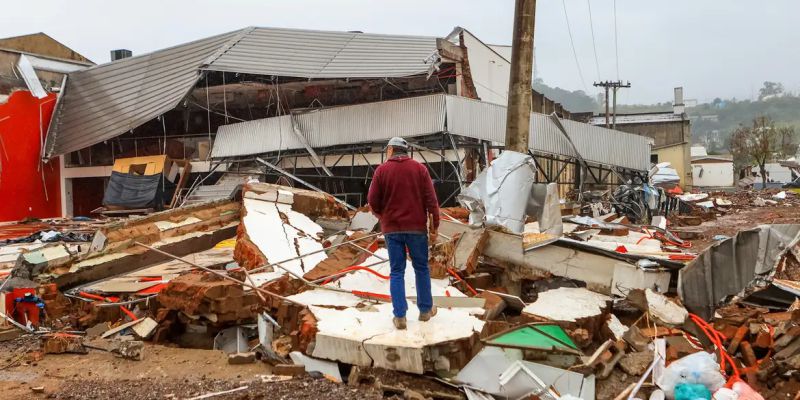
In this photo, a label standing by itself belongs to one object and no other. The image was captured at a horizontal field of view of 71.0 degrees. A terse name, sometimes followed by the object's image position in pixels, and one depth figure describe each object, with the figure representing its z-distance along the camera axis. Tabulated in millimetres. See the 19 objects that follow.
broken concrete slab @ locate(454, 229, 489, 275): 6306
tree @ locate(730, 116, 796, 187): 42500
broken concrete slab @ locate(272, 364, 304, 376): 4191
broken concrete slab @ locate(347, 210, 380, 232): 9086
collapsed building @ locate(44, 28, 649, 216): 14953
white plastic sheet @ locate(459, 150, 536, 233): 8539
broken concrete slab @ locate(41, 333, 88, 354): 4969
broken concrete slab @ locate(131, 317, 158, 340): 5399
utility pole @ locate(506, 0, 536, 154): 9477
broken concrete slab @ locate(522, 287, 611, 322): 5223
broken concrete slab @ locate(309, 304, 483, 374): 4098
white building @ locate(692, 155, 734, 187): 49250
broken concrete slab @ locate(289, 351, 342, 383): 4270
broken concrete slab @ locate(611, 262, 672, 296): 5707
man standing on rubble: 4605
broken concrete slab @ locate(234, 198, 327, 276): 6836
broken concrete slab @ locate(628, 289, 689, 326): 5293
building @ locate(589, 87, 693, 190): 42156
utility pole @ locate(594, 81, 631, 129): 37375
